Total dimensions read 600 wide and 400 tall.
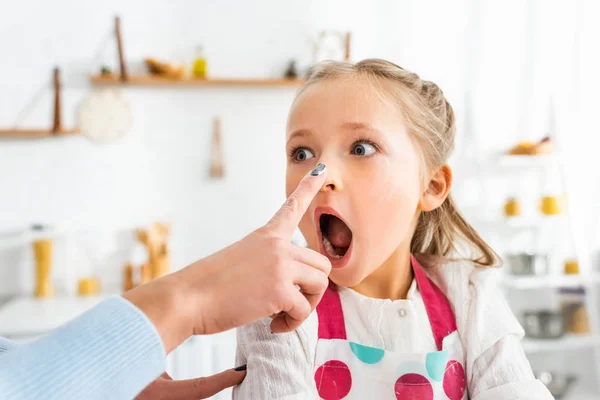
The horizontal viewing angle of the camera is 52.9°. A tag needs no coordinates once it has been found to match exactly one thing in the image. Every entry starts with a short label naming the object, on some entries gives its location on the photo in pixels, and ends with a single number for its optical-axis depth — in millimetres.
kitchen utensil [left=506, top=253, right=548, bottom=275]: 2926
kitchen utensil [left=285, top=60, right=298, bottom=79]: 2988
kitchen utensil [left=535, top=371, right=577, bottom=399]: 2867
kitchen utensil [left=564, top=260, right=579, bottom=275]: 3000
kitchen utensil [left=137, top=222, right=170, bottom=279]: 2828
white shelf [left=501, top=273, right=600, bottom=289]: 2896
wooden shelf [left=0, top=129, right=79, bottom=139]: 2859
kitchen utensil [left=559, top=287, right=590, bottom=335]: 2979
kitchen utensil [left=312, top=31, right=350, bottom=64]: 3018
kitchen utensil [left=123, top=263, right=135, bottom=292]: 2904
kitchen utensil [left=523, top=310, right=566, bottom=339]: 2859
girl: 823
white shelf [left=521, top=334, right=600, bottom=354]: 2846
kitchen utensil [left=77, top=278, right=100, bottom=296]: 2887
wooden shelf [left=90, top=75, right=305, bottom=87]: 2918
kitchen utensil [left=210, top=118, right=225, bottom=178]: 3002
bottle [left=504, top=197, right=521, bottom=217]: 3029
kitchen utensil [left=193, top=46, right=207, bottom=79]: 2910
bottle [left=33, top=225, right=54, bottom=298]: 2873
